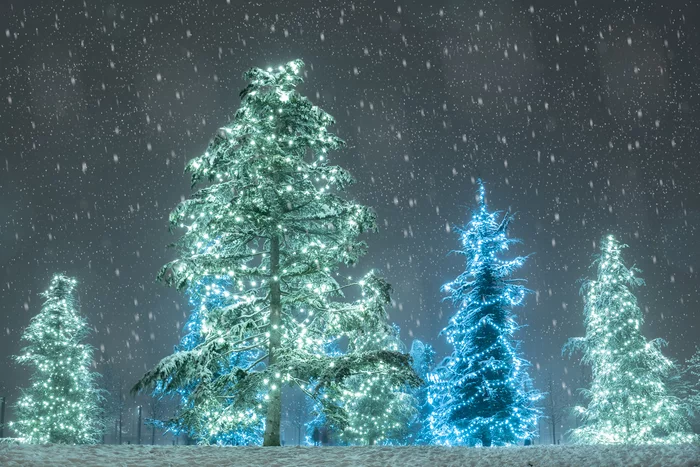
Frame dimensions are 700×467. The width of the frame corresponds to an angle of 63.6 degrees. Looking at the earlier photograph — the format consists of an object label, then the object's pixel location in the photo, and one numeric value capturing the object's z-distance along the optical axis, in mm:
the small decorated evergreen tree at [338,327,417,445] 40062
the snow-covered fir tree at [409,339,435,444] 46031
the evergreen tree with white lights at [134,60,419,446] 16484
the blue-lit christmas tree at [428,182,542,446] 25328
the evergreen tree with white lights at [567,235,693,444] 25922
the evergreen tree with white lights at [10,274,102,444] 35031
